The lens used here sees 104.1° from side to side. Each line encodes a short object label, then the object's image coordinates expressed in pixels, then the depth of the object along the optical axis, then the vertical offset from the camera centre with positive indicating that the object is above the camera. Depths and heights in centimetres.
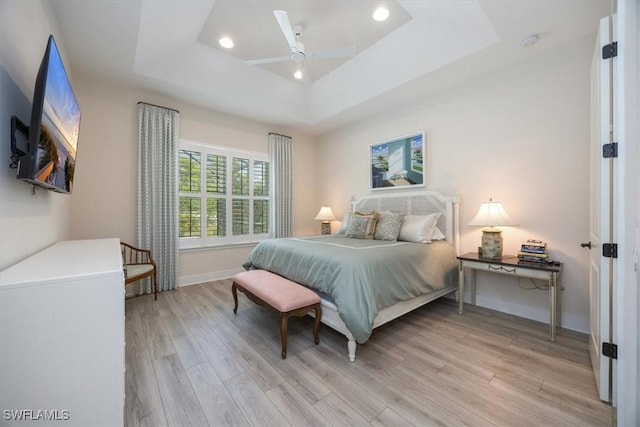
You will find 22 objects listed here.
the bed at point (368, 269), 194 -53
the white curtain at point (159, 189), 336 +34
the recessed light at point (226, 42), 305 +213
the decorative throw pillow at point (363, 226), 334 -18
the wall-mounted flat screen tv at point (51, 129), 121 +48
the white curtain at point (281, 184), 461 +56
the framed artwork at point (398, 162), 354 +76
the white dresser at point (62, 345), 94 -53
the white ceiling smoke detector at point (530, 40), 229 +161
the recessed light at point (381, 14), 257 +210
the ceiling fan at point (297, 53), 223 +161
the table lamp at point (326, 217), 466 -7
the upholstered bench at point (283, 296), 193 -69
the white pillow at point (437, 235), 312 -28
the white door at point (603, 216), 142 -2
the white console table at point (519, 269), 216 -54
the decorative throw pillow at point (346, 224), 372 -17
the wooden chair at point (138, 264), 281 -63
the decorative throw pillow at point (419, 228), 305 -19
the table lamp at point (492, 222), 255 -10
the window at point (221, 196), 385 +30
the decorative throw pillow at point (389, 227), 317 -18
